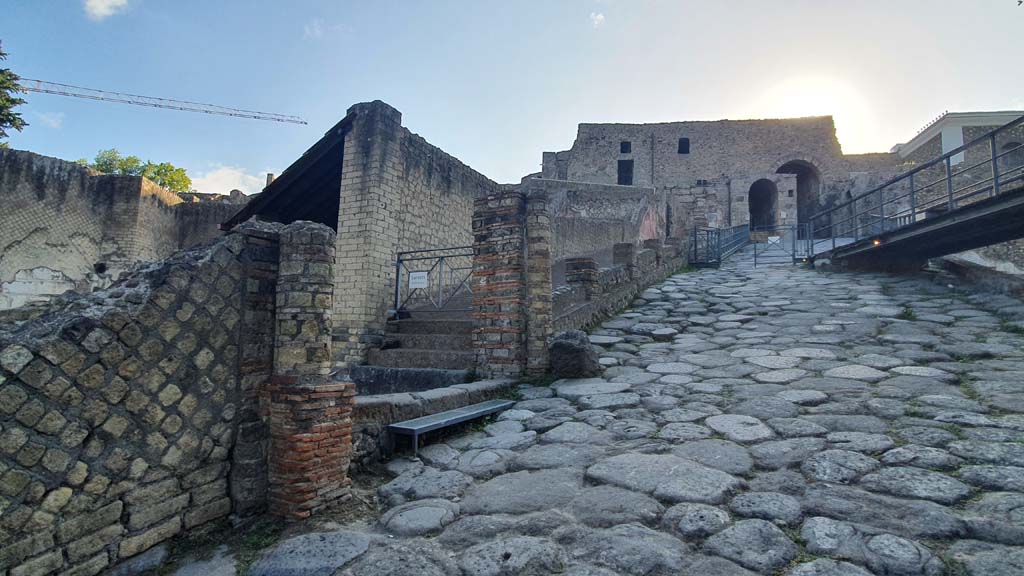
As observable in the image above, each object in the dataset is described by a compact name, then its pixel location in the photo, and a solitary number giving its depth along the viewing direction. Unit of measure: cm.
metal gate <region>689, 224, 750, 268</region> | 1485
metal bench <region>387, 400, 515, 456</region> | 361
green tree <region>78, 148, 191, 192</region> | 3578
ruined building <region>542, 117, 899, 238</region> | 2975
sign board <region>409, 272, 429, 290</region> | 795
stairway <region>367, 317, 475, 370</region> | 642
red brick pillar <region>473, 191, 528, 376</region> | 575
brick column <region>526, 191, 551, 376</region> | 579
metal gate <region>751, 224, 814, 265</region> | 1355
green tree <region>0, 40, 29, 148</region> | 1828
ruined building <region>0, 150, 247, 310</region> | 1419
